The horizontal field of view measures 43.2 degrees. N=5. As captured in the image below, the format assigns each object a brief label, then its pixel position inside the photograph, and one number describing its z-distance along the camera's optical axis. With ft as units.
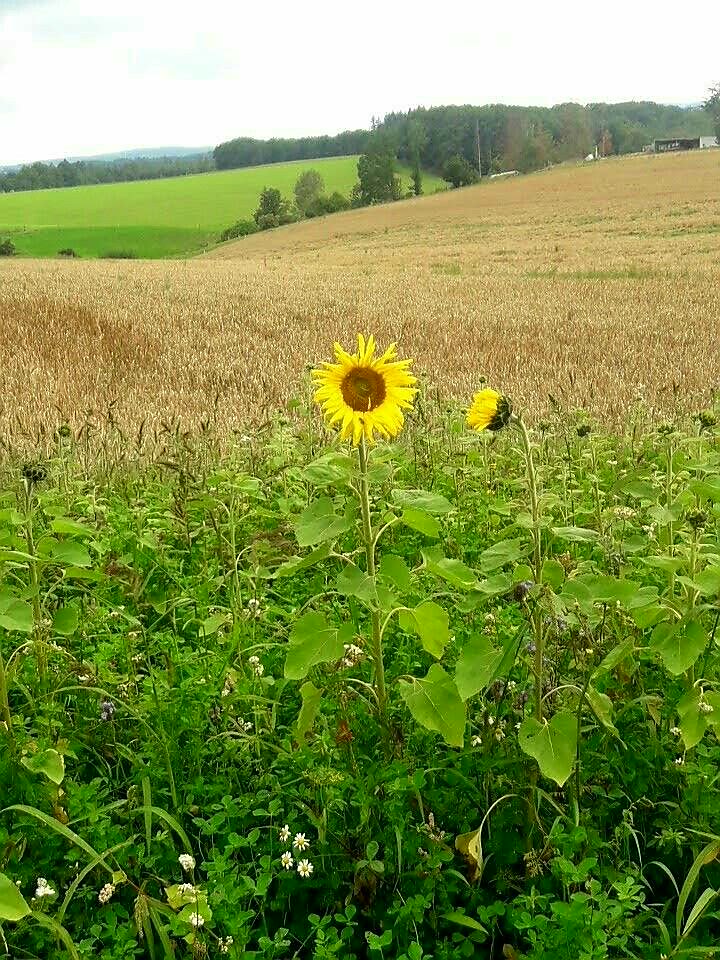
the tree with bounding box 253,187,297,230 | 253.65
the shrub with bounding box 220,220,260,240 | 248.11
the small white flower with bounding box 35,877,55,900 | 7.13
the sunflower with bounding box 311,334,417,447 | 8.48
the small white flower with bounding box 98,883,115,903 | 7.24
